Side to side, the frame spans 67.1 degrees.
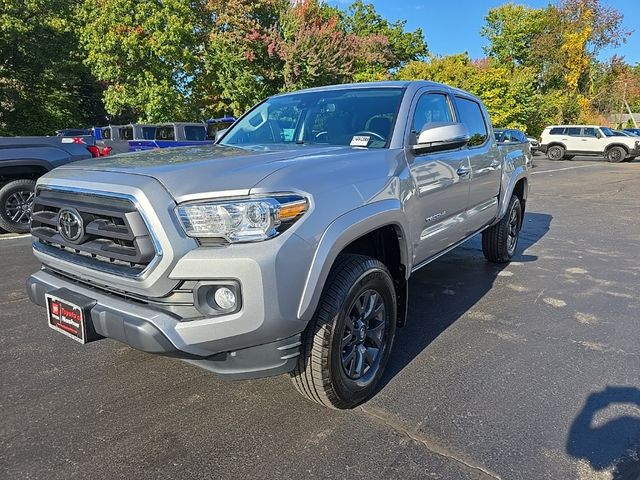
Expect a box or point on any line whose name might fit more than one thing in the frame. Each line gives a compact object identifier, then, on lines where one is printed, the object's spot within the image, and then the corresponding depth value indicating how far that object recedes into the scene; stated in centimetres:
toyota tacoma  210
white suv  2569
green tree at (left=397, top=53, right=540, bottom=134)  3241
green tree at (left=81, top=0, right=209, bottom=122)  1678
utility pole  4747
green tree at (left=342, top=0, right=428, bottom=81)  4105
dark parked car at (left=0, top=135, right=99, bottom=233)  682
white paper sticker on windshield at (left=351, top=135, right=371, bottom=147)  311
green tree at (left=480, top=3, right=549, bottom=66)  4667
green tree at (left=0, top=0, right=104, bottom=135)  1906
